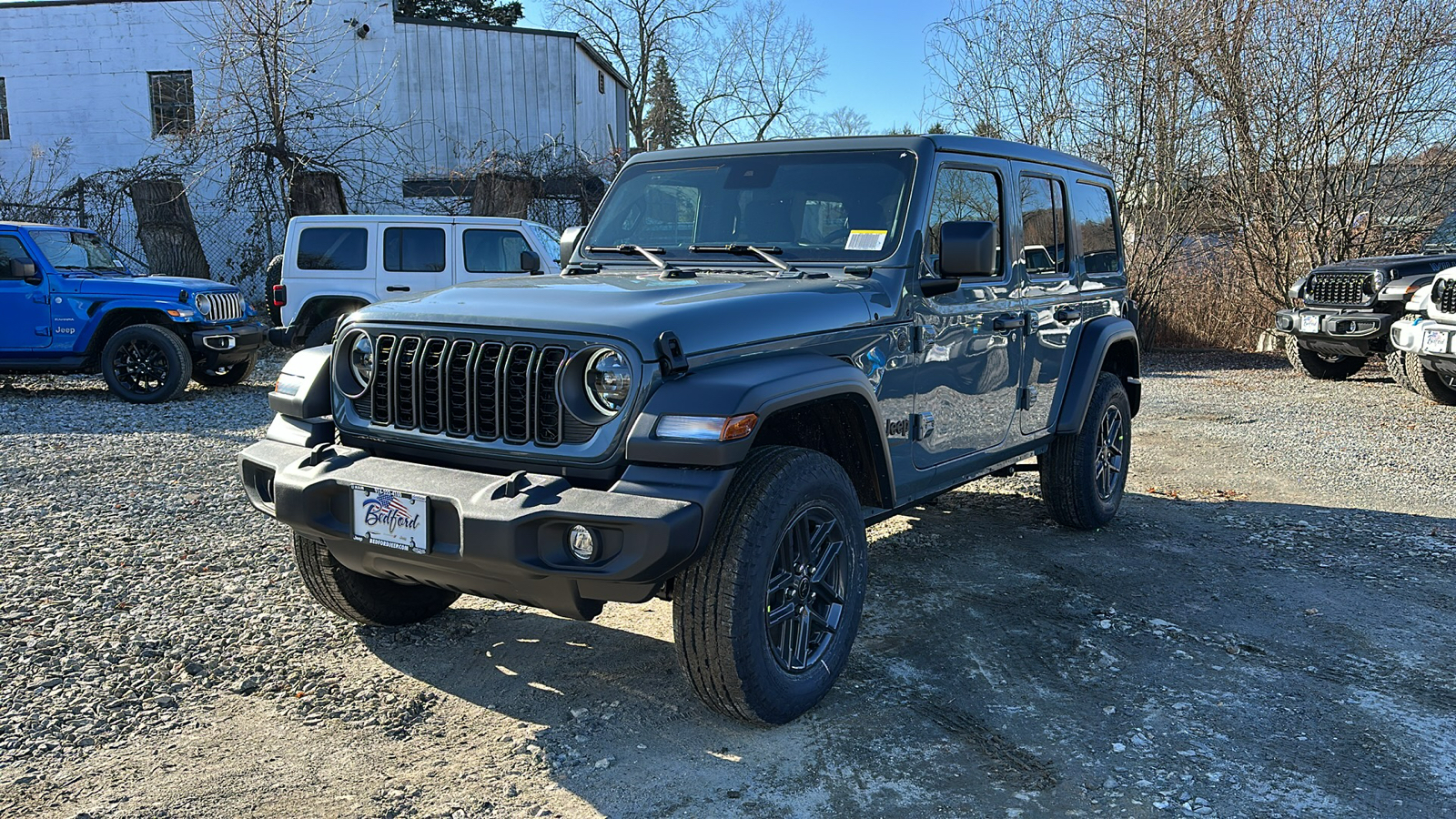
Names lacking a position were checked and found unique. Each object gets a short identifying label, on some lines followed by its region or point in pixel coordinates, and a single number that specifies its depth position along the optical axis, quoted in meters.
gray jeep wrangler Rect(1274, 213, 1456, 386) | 11.73
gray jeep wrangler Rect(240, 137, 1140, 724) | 3.03
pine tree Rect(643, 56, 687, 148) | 33.22
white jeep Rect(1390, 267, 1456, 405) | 9.45
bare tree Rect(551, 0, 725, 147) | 30.88
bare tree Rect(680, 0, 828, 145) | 30.69
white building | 19.92
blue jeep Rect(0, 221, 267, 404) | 10.48
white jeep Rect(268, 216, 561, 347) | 11.76
